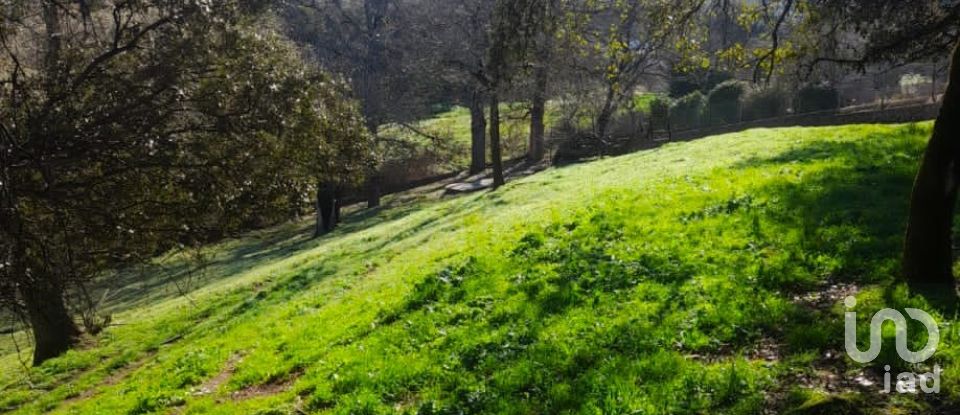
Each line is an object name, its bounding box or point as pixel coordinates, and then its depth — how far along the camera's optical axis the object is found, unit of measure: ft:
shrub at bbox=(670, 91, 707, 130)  159.74
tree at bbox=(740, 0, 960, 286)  26.05
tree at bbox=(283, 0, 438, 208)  153.89
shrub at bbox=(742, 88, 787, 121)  142.61
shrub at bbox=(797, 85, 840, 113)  134.62
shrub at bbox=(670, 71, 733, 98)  197.61
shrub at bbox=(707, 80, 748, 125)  151.64
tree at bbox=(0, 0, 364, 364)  37.70
